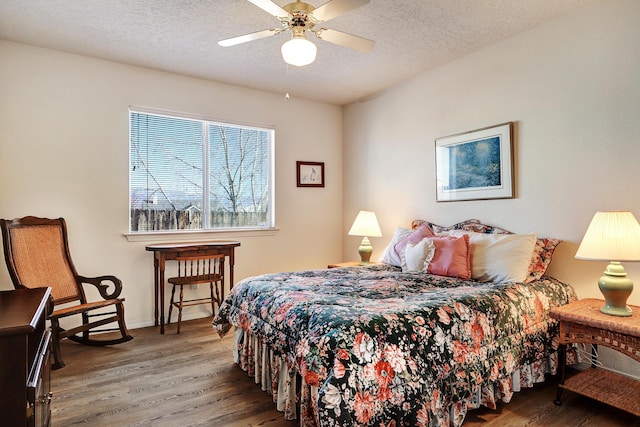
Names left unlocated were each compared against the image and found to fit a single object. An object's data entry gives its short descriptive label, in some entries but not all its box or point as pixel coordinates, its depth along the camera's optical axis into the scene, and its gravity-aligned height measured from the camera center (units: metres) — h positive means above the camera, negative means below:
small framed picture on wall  4.71 +0.51
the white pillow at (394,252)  3.42 -0.37
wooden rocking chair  2.86 -0.48
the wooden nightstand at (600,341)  1.96 -0.72
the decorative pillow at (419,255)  3.00 -0.35
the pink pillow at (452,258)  2.78 -0.35
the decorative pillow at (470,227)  3.21 -0.14
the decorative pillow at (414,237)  3.40 -0.23
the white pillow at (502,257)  2.61 -0.33
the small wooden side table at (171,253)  3.50 -0.39
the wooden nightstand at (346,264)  3.93 -0.55
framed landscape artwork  3.14 +0.44
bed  1.62 -0.63
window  3.78 +0.44
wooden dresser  1.20 -0.54
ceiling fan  1.98 +1.11
